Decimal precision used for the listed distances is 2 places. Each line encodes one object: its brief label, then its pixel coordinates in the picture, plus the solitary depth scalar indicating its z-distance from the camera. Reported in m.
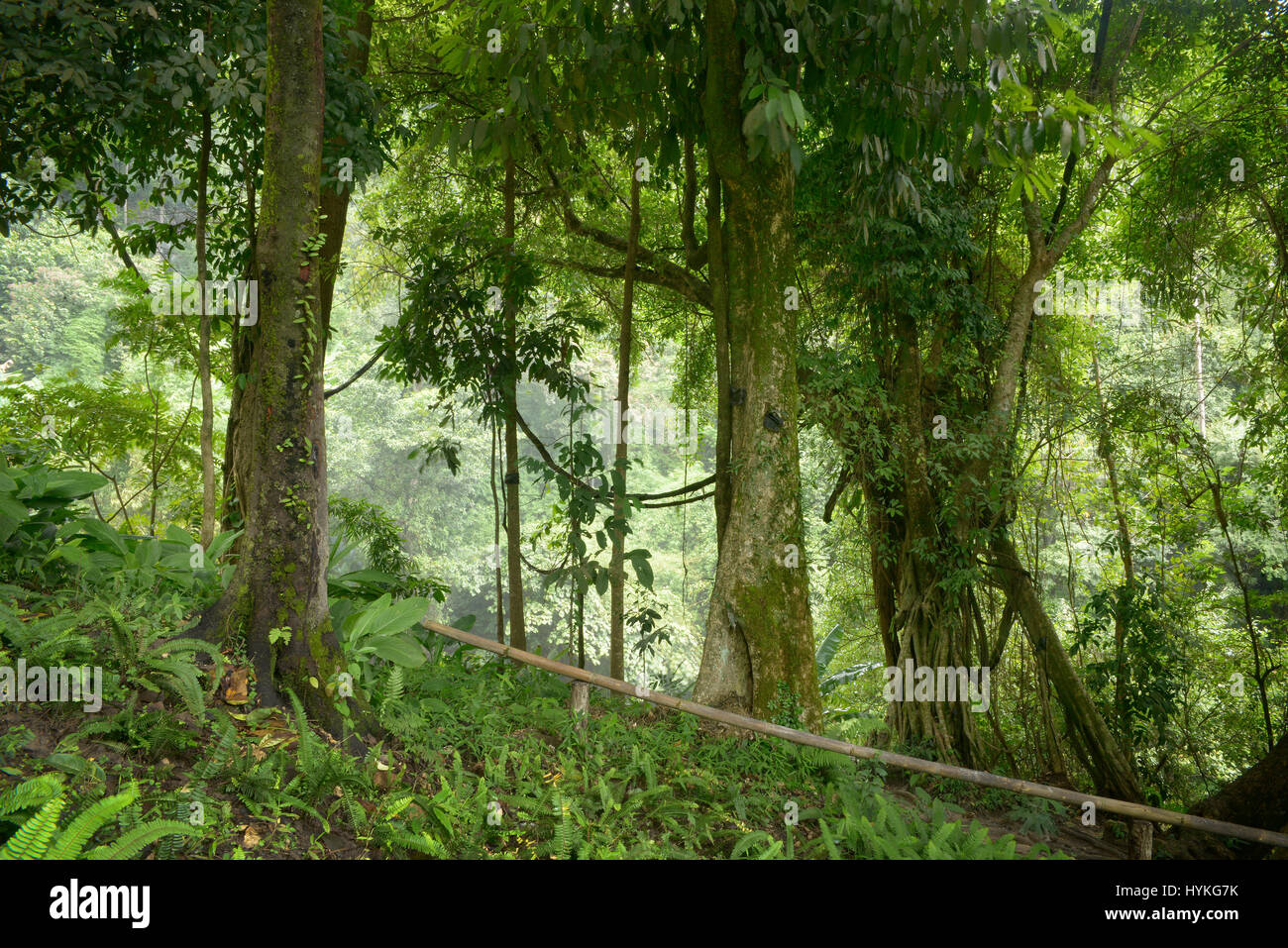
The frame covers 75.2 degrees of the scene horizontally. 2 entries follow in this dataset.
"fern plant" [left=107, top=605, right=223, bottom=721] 2.88
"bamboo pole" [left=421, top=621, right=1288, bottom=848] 3.85
